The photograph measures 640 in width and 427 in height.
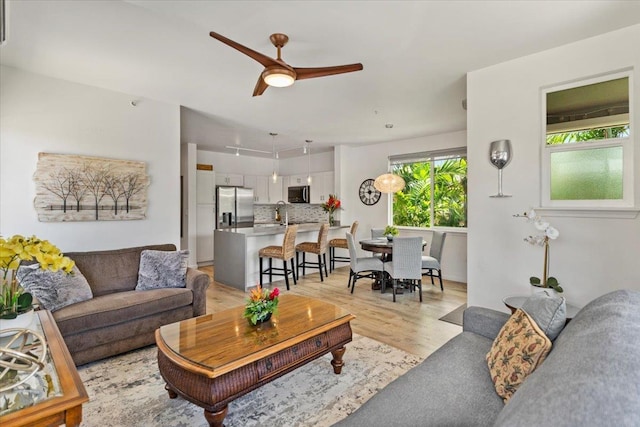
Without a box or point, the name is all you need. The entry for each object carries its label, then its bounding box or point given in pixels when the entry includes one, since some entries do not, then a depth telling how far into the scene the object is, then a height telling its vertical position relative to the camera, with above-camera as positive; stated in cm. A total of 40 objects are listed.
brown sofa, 258 -82
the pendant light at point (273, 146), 605 +155
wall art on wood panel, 333 +30
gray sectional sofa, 71 -47
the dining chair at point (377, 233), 574 -33
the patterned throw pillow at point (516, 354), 138 -64
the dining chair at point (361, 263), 471 -72
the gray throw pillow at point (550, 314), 154 -50
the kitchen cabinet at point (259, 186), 839 +78
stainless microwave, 823 +54
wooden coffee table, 172 -81
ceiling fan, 242 +114
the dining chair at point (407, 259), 430 -60
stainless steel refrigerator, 750 +19
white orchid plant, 263 -22
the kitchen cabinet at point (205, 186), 717 +66
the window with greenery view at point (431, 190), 577 +47
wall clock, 688 +47
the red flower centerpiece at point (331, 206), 686 +19
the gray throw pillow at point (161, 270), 335 -59
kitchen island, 508 -63
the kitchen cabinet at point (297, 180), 843 +93
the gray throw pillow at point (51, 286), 255 -59
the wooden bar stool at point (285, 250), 491 -57
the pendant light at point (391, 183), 560 +56
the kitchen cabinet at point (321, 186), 774 +71
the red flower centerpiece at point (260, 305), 226 -65
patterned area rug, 196 -125
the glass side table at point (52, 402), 102 -64
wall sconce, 304 +57
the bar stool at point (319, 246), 548 -54
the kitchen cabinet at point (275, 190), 885 +70
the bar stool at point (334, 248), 612 -67
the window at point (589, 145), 259 +59
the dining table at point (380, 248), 474 -51
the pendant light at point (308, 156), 714 +156
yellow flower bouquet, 140 -21
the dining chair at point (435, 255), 481 -65
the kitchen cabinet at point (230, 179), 781 +90
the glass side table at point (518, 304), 247 -71
